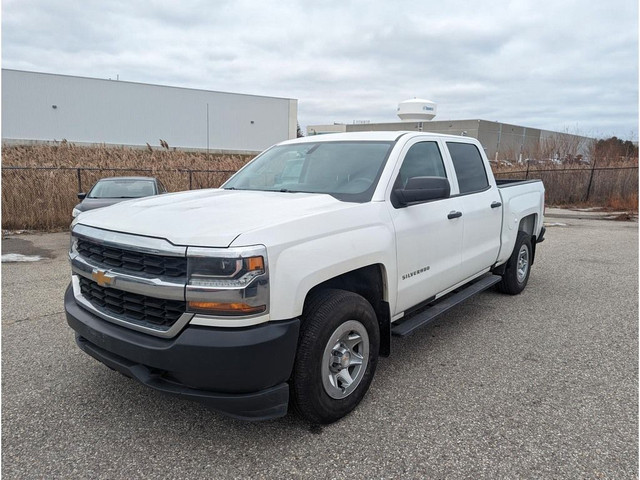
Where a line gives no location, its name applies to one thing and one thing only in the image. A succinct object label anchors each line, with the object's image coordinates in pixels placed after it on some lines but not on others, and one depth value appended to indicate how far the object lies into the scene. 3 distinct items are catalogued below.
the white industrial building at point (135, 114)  38.03
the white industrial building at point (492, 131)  26.62
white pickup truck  2.45
